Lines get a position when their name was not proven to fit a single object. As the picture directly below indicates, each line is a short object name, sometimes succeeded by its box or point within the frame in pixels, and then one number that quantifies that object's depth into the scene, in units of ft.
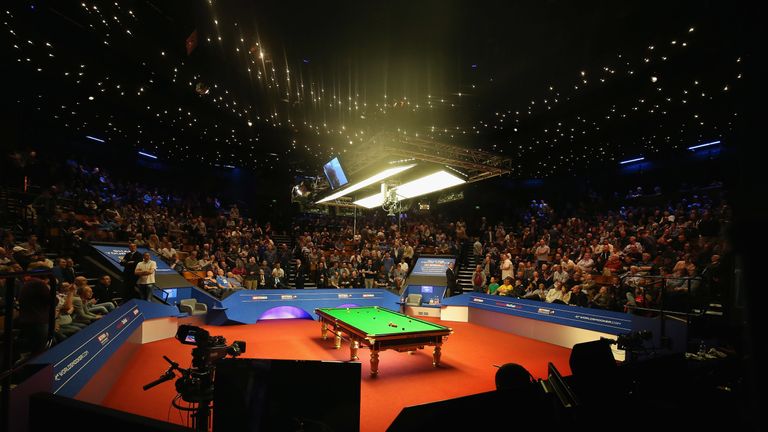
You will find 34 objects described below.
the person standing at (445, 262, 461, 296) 43.80
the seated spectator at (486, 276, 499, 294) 41.75
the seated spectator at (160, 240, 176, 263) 38.86
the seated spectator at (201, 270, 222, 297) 36.45
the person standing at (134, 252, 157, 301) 29.14
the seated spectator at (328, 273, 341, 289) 45.83
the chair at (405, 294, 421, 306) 43.65
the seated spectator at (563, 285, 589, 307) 31.19
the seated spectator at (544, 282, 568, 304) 33.82
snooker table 21.67
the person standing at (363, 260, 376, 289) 48.26
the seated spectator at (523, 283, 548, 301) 36.19
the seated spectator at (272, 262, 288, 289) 44.21
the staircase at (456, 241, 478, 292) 49.67
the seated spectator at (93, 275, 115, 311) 28.48
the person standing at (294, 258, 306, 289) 45.81
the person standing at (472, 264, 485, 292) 44.52
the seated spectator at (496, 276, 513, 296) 38.88
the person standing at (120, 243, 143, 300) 29.30
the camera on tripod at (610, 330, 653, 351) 16.67
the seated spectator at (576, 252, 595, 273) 36.39
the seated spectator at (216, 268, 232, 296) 36.85
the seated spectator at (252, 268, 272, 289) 42.86
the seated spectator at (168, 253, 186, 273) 38.30
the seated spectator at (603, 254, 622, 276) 32.80
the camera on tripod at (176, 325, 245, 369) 9.12
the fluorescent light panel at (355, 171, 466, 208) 19.27
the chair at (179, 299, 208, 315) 32.58
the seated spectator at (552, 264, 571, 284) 35.50
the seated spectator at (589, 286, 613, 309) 29.32
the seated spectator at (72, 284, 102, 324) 21.18
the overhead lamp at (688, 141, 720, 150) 52.33
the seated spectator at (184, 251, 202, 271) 41.32
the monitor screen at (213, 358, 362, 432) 6.80
